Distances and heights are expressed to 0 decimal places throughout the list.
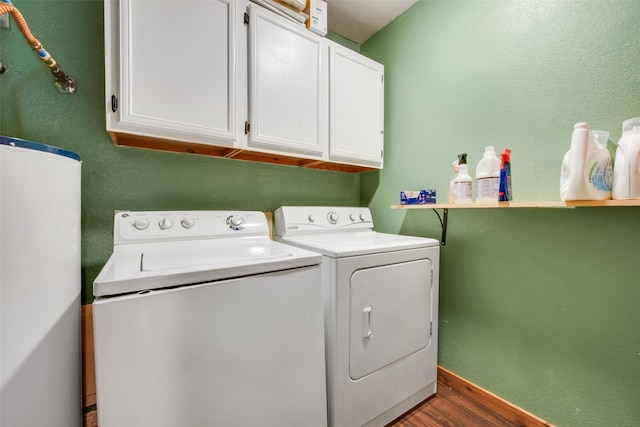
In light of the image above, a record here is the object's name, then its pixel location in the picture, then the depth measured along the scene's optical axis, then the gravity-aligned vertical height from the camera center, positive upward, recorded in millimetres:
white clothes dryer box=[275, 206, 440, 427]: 1199 -566
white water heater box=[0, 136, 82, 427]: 844 -262
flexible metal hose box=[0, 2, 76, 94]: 953 +637
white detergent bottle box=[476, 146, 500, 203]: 1302 +152
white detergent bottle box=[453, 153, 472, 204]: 1428 +123
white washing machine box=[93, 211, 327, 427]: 757 -424
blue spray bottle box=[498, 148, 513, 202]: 1208 +136
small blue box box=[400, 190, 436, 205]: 1633 +66
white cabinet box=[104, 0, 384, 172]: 1156 +645
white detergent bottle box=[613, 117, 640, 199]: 948 +161
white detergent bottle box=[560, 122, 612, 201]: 999 +148
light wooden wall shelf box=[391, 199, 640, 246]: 928 +16
